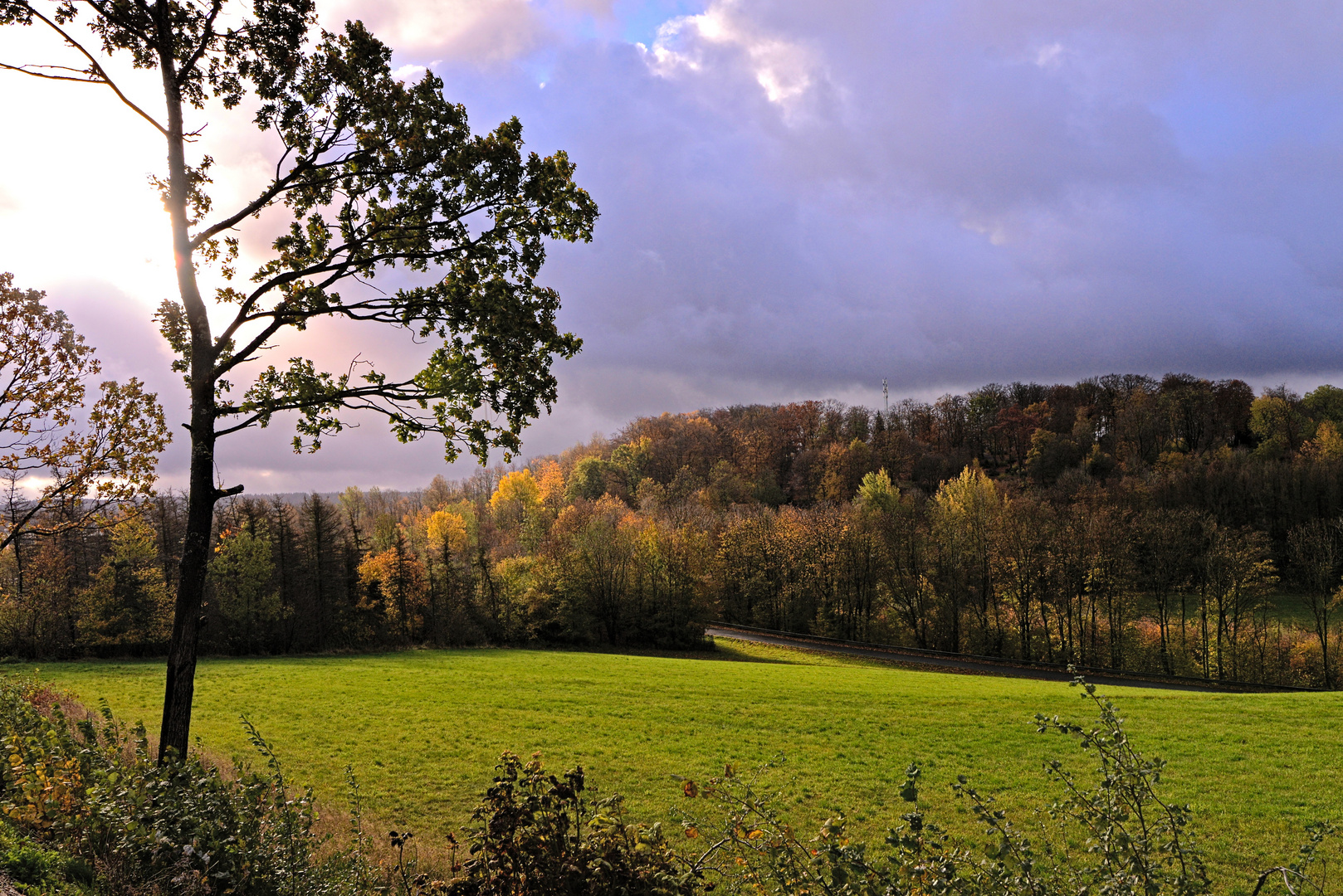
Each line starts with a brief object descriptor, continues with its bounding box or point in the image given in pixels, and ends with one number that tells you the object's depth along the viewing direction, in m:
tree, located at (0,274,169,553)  13.50
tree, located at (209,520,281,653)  43.09
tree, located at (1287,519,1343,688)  43.12
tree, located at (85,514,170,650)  39.88
